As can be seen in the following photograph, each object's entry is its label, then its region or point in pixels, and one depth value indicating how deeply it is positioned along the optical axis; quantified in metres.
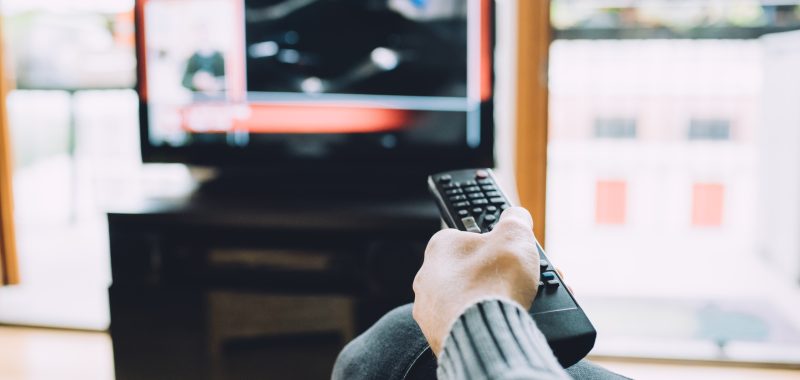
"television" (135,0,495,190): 1.46
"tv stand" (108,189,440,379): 1.34
